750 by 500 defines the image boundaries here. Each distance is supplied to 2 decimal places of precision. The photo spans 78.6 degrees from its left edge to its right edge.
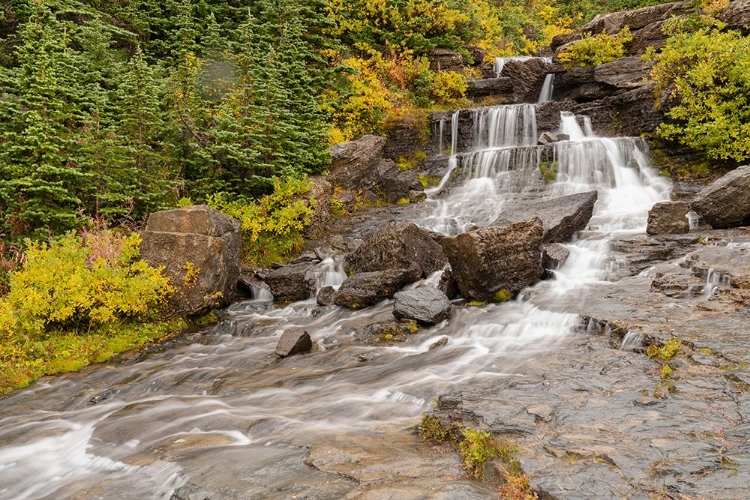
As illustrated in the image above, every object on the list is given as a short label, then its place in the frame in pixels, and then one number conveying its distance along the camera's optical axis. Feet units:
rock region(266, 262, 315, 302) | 42.19
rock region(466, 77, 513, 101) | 84.58
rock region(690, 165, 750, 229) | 39.17
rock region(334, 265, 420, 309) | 37.76
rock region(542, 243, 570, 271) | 38.27
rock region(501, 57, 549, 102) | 83.30
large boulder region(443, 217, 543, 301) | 33.45
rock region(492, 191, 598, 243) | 42.75
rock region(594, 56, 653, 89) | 70.59
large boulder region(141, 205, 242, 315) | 35.94
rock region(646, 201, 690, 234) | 41.09
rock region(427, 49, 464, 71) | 87.20
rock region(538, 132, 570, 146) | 65.72
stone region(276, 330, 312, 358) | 29.35
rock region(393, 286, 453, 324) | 31.71
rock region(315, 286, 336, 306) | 39.65
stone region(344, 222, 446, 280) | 40.09
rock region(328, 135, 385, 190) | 60.80
